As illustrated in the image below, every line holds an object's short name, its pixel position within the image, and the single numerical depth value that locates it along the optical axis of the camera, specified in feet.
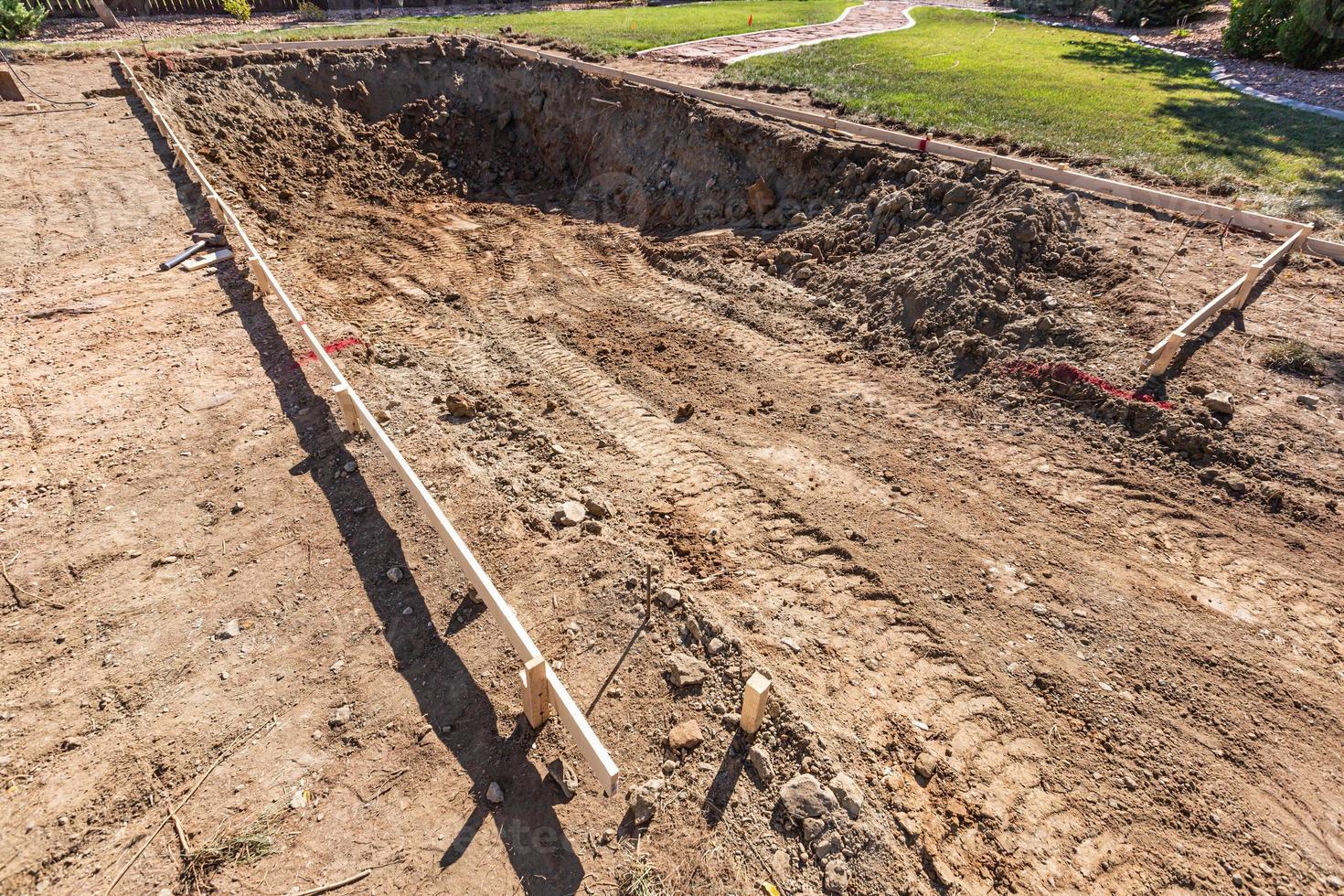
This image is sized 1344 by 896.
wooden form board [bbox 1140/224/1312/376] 23.49
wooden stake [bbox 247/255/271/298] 29.17
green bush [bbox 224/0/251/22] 65.92
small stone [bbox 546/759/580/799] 14.15
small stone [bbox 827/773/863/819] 13.66
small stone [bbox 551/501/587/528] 21.08
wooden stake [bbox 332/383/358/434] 22.43
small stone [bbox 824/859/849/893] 12.69
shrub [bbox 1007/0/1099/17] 80.82
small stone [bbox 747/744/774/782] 14.28
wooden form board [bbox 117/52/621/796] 13.01
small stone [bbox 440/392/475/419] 25.96
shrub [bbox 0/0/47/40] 60.95
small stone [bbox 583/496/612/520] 21.47
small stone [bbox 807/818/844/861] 13.10
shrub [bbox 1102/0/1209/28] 71.78
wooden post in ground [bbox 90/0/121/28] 67.87
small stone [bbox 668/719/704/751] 14.98
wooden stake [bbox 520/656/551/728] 14.05
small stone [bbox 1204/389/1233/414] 22.54
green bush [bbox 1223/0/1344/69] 50.75
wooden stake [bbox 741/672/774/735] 13.82
